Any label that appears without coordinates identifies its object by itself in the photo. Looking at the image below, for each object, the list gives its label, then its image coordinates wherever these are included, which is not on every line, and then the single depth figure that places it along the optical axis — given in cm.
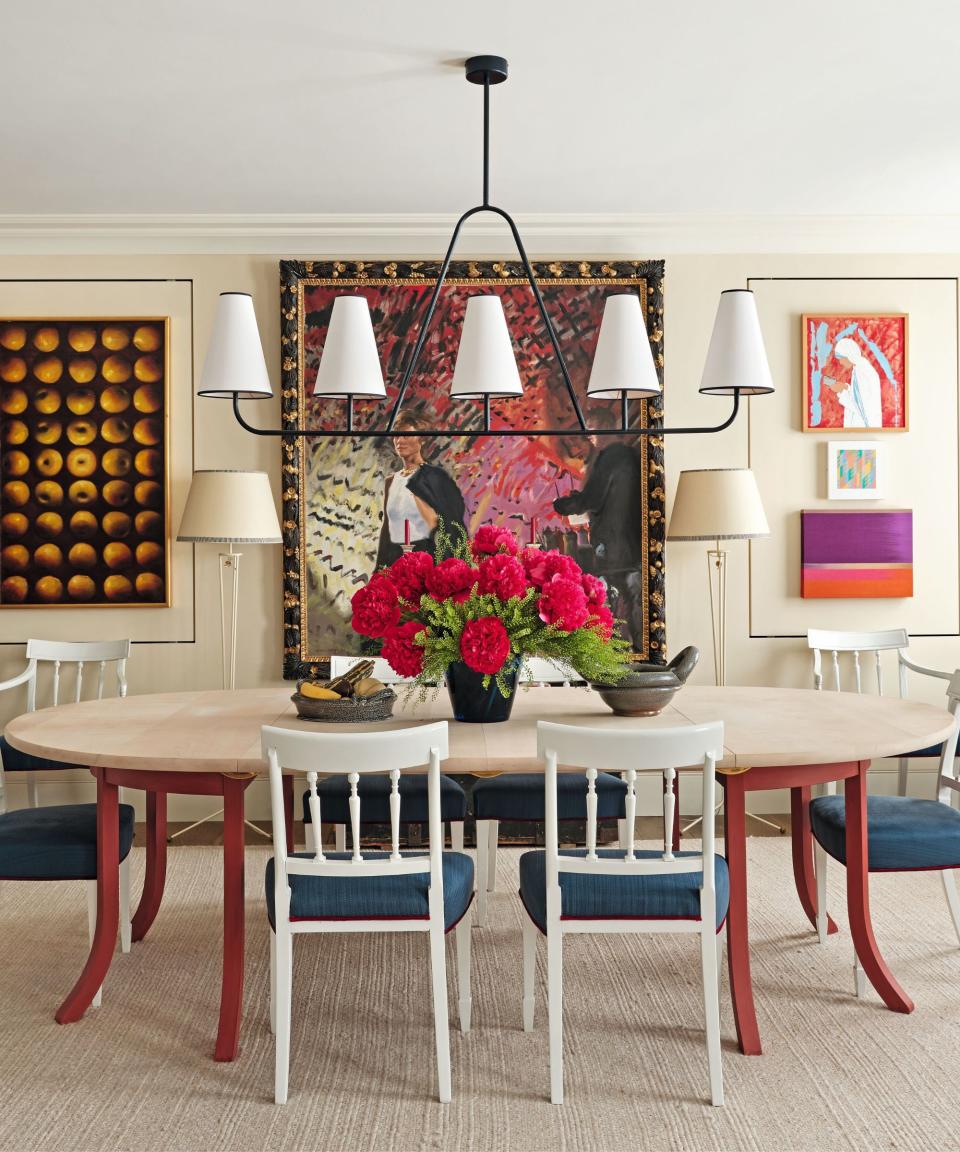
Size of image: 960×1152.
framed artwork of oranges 494
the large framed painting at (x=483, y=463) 497
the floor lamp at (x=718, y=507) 455
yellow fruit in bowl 306
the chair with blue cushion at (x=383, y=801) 340
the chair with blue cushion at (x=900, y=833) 292
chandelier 301
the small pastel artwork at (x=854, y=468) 504
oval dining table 263
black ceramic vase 303
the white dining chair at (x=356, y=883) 236
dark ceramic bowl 305
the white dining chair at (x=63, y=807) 284
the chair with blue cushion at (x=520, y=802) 345
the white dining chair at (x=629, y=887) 237
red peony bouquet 283
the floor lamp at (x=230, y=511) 448
